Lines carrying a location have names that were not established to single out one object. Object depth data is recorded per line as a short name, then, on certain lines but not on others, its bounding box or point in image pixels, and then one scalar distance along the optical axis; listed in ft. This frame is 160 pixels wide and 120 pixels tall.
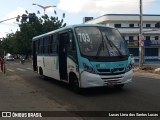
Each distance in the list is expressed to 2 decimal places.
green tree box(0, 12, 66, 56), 95.89
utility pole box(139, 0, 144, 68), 42.65
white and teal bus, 18.38
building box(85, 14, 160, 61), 98.33
